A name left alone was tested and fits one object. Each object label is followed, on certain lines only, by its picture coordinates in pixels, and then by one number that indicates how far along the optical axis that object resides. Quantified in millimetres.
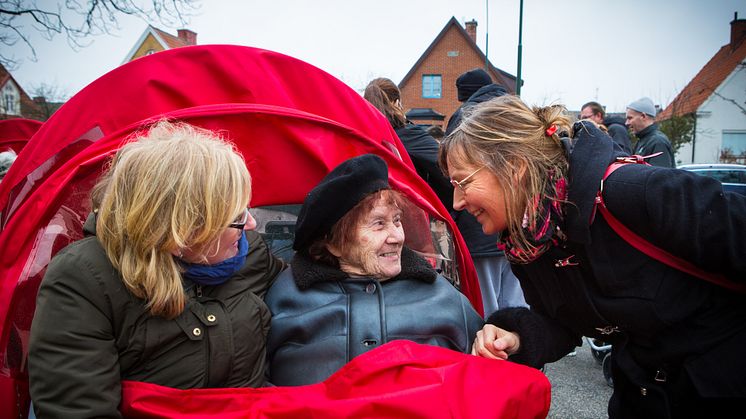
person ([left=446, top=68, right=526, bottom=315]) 3691
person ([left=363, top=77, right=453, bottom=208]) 3686
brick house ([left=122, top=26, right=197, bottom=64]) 27734
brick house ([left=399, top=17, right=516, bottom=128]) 32625
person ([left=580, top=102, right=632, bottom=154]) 6703
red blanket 1542
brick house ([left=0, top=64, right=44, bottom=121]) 24950
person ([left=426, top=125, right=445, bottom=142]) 5594
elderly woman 1977
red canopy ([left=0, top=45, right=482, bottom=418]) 1765
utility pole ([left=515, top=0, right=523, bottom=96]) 10672
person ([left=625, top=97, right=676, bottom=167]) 5941
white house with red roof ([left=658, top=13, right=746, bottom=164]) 26875
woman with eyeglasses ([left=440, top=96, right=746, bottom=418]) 1414
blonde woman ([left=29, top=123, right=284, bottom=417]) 1442
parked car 9984
